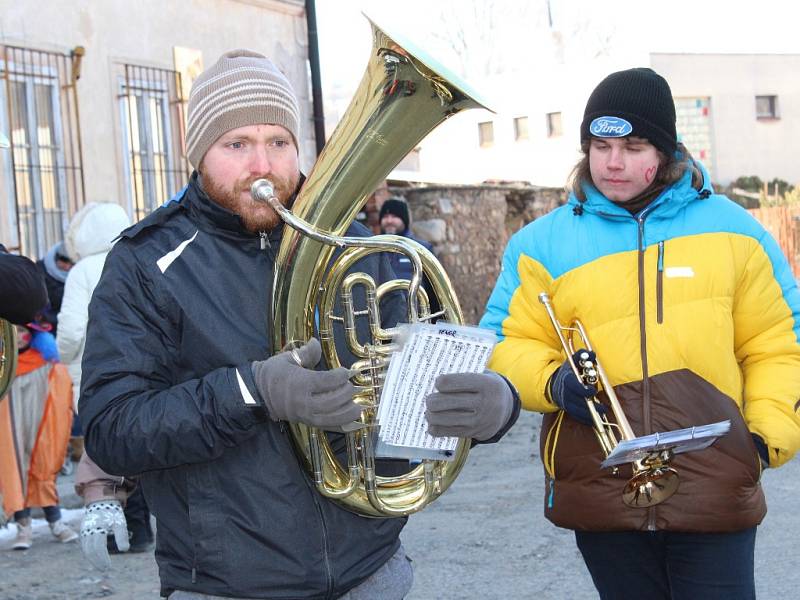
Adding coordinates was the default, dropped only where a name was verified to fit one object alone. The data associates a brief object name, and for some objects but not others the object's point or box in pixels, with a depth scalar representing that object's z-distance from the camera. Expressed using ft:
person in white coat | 19.44
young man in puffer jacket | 9.61
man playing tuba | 7.08
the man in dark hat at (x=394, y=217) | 30.45
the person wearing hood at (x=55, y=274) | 23.30
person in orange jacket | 19.83
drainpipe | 40.29
